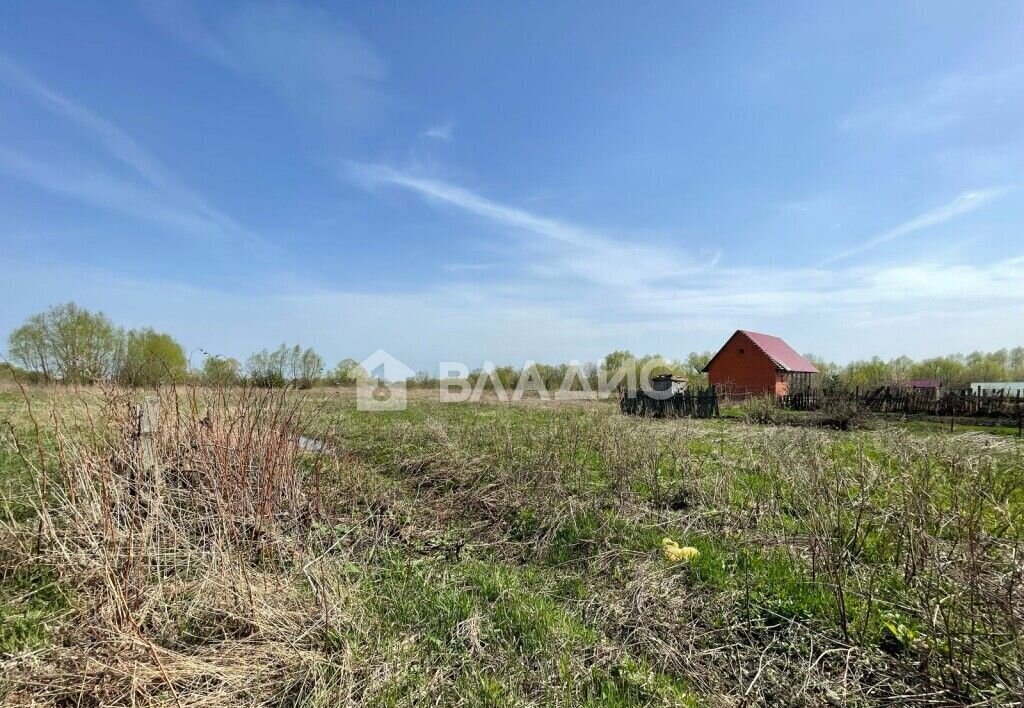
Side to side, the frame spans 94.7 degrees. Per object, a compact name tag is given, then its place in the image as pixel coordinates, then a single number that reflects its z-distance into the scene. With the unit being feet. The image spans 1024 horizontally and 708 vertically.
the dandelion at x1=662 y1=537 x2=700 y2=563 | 13.10
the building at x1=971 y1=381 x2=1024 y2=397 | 56.11
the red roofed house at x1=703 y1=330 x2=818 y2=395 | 93.50
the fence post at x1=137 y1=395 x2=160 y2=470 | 13.23
